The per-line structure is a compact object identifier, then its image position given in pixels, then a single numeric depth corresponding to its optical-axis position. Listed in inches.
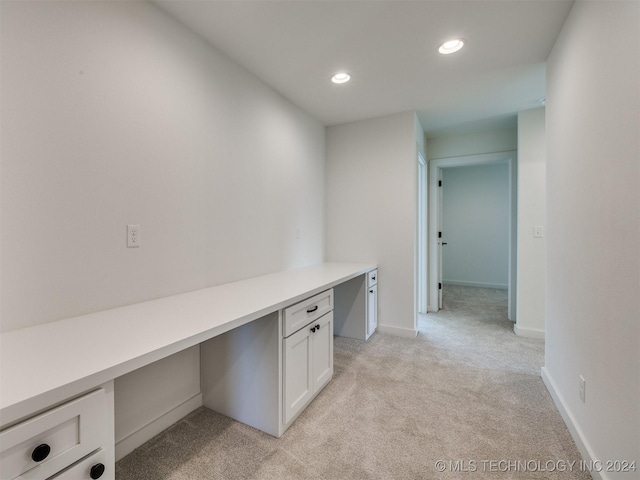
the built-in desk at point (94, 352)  27.5
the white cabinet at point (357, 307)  116.2
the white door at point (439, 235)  162.1
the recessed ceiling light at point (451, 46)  75.2
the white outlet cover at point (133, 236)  57.9
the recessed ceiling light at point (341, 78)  91.9
